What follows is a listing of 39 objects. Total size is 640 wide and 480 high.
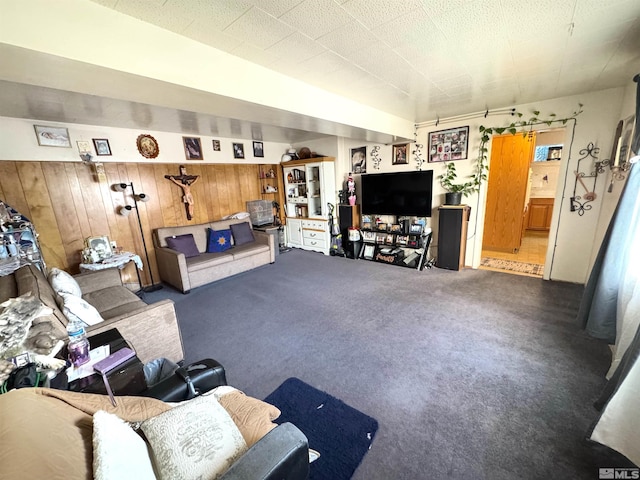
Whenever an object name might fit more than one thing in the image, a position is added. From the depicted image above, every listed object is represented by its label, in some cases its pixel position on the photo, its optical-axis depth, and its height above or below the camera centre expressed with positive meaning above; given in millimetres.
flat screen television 3990 -179
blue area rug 1312 -1396
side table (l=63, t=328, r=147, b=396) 1203 -874
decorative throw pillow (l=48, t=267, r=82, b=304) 2025 -664
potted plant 3779 -110
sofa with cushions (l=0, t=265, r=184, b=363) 1399 -777
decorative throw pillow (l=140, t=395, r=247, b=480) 792 -814
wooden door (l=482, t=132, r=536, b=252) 4438 -256
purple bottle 1304 -746
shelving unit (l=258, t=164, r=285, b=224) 5344 +122
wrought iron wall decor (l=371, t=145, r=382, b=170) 4613 +473
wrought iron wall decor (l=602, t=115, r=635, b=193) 2291 +184
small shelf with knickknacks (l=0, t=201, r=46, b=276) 2072 -353
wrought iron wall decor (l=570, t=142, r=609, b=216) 2942 -95
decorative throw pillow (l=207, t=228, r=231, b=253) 4156 -784
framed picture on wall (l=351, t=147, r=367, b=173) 4774 +464
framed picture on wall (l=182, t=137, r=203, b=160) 4061 +726
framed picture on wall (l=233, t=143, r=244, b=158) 4676 +746
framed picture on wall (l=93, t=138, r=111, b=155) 3252 +669
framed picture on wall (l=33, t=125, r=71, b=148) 2875 +742
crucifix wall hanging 4005 +176
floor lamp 3471 -151
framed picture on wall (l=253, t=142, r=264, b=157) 4984 +789
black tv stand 4094 -1156
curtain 1270 -974
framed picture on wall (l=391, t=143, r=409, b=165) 4309 +461
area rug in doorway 3788 -1392
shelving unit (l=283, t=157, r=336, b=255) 4934 -256
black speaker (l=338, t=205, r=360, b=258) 4786 -689
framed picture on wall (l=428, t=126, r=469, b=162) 3752 +517
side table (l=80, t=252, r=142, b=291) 2943 -746
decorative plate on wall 3615 +709
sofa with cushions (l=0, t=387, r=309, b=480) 612 -779
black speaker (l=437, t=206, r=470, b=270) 3771 -837
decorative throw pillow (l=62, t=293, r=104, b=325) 1694 -738
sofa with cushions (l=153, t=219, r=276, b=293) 3559 -914
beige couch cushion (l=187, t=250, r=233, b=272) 3568 -957
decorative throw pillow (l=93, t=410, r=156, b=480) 652 -695
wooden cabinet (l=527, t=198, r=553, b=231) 6004 -908
